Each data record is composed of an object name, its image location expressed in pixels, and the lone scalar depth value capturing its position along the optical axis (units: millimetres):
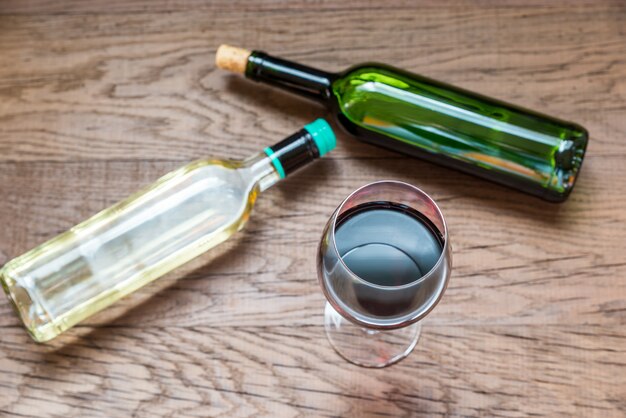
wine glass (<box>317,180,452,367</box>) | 736
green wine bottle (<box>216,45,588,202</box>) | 918
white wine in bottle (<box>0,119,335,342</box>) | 915
